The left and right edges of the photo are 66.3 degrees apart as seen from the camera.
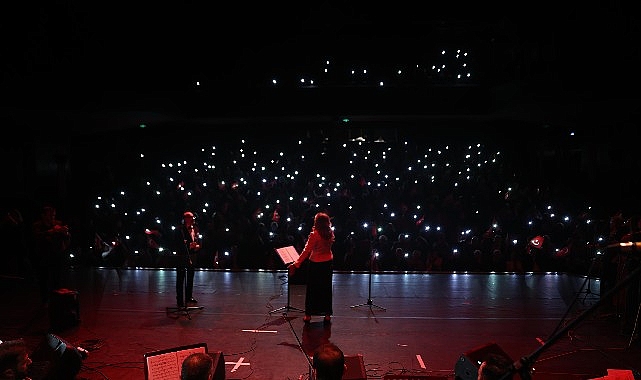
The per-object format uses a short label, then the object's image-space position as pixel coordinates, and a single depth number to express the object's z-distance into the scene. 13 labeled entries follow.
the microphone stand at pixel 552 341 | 1.83
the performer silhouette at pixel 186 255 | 7.24
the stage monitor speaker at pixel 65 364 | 3.98
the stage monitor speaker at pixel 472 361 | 3.82
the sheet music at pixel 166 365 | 4.02
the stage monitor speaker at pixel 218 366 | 4.02
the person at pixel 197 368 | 3.04
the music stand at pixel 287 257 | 7.17
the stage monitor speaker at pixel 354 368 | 3.97
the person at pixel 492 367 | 2.84
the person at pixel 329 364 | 3.13
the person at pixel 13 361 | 3.62
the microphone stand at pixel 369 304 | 7.65
